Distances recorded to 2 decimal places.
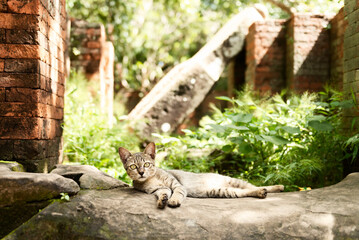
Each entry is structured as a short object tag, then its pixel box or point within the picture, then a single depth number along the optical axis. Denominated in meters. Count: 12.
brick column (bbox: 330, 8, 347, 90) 5.80
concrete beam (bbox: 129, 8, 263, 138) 6.10
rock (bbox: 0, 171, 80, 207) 2.38
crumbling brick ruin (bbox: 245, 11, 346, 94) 6.12
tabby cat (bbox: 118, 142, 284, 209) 2.84
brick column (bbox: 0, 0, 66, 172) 2.95
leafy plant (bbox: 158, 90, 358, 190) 4.09
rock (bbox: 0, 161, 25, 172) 2.67
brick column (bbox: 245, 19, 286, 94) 6.56
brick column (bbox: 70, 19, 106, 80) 6.70
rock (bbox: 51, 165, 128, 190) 2.95
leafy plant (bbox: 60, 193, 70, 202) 2.52
